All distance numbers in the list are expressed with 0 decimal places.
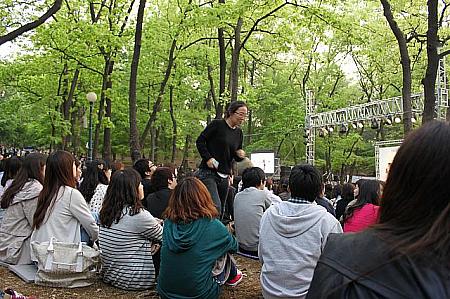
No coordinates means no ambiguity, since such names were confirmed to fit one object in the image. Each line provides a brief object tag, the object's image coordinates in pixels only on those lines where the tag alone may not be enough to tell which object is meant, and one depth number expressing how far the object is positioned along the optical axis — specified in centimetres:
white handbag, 532
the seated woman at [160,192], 620
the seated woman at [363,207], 533
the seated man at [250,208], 671
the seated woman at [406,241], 128
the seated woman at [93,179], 755
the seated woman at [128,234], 534
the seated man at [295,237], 401
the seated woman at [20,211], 595
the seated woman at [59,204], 548
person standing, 638
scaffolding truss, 1744
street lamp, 1967
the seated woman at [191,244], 446
